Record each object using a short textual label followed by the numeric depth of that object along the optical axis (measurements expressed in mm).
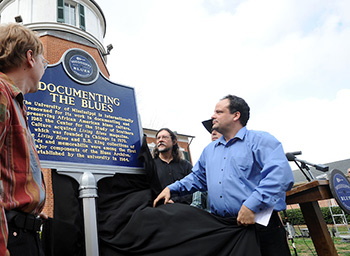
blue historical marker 2654
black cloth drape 2071
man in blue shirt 1968
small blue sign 2385
